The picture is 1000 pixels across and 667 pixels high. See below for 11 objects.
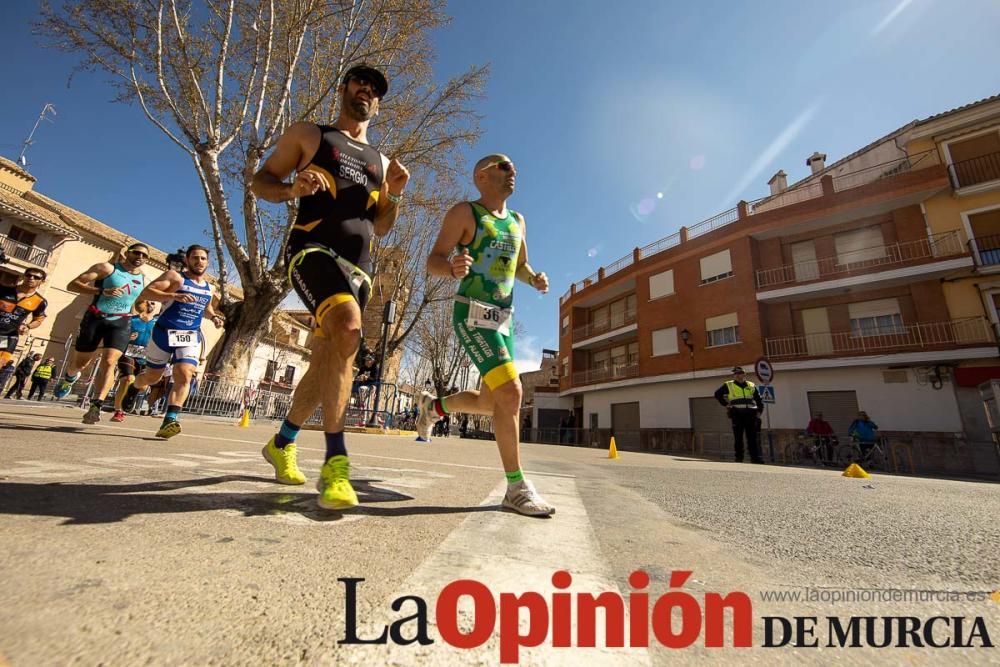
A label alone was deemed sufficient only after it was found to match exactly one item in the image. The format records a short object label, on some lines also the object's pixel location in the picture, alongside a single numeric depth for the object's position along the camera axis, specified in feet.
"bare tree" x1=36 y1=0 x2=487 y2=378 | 33.22
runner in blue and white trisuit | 14.02
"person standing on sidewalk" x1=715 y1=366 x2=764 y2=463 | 30.58
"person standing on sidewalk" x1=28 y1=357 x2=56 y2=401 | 42.93
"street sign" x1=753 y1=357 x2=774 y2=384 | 33.91
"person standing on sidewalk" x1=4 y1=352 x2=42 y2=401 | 44.60
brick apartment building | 48.93
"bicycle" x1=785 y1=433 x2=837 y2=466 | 46.21
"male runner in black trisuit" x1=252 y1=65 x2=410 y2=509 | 6.53
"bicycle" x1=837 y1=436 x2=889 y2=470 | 41.52
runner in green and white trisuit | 7.22
